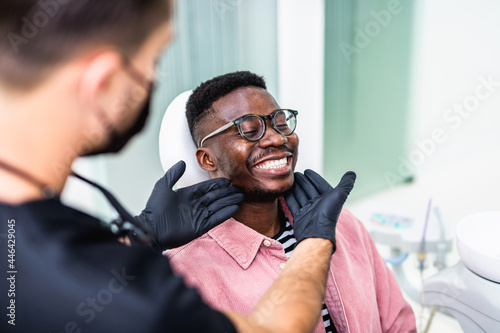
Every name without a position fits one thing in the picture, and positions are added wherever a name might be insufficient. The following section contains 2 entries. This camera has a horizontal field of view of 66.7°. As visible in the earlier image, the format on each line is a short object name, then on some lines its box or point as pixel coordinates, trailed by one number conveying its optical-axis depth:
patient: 1.08
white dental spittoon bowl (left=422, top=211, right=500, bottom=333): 1.09
